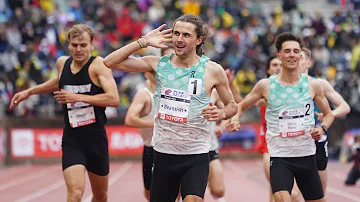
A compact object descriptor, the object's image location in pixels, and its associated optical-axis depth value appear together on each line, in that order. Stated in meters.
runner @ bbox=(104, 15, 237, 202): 10.95
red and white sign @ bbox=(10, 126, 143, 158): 35.62
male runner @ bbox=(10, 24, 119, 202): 13.55
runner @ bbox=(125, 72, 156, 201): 15.31
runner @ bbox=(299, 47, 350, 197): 15.00
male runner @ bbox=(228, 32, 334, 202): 12.77
